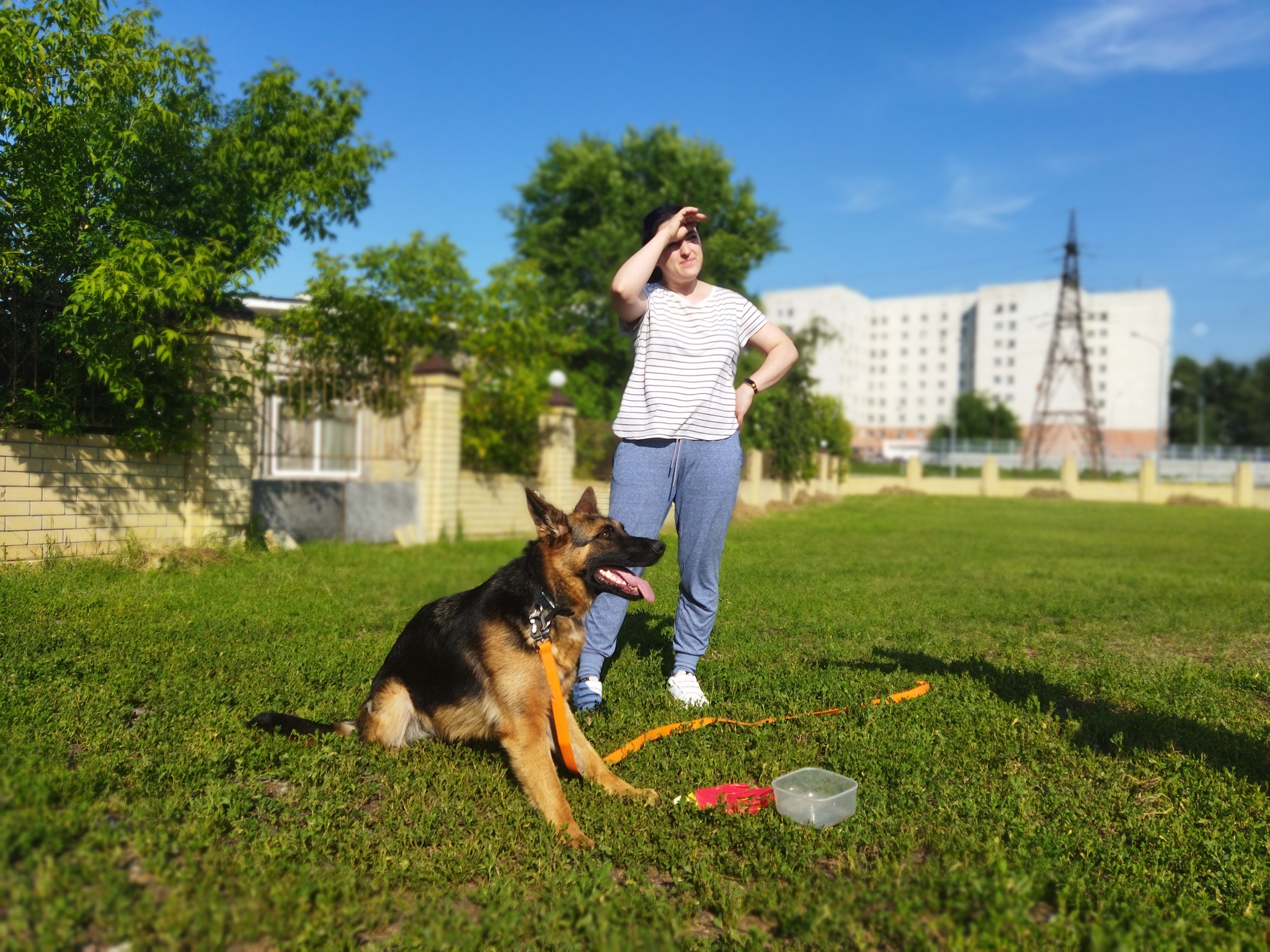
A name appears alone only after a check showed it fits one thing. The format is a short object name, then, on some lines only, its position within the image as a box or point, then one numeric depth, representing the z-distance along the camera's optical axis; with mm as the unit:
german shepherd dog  3156
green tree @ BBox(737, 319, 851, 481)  23109
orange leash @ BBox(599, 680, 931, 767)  3494
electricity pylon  50219
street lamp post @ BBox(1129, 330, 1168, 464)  72062
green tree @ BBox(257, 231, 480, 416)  11055
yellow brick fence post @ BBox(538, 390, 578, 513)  14812
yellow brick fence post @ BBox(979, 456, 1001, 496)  38031
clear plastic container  2863
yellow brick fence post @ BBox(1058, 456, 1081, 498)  36438
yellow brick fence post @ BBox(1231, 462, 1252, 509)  33438
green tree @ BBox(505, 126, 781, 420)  25188
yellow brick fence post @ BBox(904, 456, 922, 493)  38406
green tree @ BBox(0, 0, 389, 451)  6422
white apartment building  89750
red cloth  3000
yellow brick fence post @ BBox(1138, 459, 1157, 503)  34344
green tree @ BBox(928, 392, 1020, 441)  78188
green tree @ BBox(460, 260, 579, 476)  13523
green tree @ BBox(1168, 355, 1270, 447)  74625
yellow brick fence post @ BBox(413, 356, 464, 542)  12664
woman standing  4180
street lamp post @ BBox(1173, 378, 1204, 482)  44969
